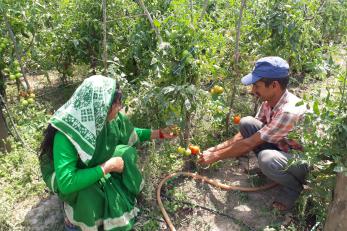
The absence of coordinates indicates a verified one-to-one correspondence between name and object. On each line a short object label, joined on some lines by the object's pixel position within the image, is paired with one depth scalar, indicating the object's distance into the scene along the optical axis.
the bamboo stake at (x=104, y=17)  2.83
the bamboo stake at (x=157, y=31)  2.70
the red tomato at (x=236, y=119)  3.45
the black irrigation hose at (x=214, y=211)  2.82
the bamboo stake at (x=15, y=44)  3.66
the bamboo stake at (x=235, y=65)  3.12
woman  2.21
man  2.77
